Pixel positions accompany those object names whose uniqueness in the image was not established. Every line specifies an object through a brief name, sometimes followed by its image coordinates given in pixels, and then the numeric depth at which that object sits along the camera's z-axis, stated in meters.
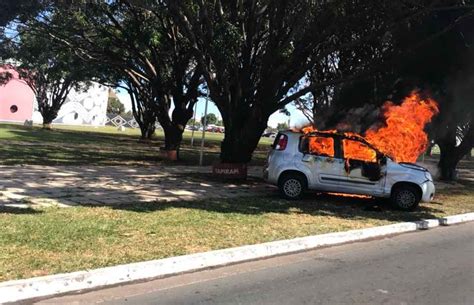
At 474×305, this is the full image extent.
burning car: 12.93
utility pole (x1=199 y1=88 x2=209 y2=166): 20.32
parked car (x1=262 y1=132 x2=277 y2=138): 96.61
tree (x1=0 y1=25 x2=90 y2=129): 23.17
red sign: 16.14
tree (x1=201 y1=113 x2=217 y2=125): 129.95
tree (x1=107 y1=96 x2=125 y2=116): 124.56
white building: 79.12
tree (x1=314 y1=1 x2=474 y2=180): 16.36
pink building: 68.06
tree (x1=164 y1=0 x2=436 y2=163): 14.68
